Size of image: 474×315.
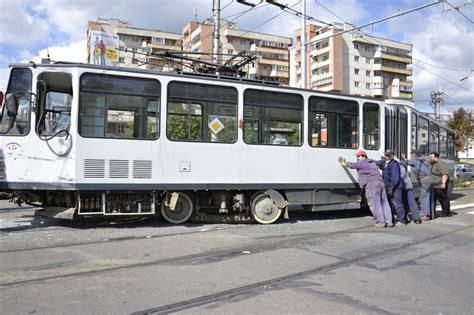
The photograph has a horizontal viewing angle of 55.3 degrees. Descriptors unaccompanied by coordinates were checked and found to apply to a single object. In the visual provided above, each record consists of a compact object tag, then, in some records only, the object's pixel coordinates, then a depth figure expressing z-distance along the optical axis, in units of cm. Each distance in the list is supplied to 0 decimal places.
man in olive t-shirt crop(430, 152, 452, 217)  1140
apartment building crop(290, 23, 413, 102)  7775
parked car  3941
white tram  815
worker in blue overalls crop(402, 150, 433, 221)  1112
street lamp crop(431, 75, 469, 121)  4253
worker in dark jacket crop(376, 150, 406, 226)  1028
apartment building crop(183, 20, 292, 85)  8006
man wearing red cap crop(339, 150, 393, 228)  984
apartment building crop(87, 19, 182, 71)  8100
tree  4972
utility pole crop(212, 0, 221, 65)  1898
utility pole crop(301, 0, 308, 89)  1856
